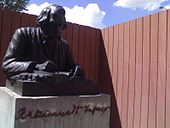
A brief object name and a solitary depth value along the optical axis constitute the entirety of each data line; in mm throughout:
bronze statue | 1459
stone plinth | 1257
